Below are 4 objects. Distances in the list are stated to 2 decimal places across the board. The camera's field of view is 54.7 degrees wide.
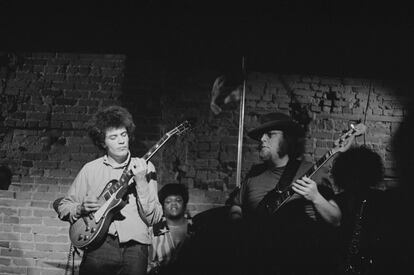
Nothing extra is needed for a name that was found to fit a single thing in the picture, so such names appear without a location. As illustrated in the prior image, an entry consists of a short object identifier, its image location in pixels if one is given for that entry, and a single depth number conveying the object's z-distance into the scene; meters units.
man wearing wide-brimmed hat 3.99
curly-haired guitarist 3.57
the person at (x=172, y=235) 4.48
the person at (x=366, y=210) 4.41
